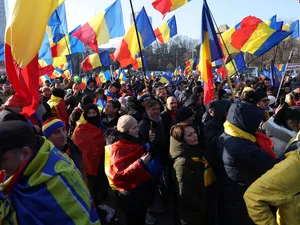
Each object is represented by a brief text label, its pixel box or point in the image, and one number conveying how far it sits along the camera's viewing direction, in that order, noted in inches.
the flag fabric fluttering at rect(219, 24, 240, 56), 341.9
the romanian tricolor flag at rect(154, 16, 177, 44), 427.5
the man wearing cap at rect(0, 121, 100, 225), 56.2
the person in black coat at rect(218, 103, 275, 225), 99.0
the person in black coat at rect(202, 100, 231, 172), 122.6
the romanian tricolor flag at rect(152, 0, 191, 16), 268.2
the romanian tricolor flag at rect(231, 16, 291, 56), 281.1
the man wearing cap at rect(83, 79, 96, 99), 351.3
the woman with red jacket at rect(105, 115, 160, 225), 111.5
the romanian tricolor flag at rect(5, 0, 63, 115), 117.6
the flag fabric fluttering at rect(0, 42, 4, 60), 388.0
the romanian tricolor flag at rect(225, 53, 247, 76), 375.9
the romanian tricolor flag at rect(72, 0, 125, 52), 307.4
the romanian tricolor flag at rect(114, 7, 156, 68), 292.2
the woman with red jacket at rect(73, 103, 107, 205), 158.4
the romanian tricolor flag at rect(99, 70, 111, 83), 612.1
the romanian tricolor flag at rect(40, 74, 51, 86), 452.9
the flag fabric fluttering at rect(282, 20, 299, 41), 532.7
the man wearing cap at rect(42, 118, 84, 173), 108.1
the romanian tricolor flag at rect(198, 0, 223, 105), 194.9
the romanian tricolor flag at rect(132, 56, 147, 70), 473.0
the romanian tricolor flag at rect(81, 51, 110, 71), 457.4
